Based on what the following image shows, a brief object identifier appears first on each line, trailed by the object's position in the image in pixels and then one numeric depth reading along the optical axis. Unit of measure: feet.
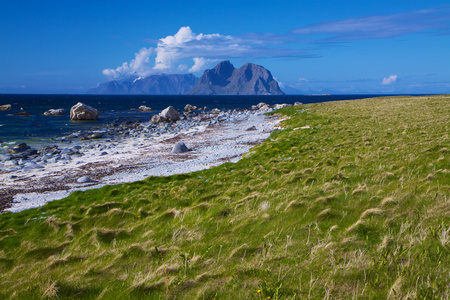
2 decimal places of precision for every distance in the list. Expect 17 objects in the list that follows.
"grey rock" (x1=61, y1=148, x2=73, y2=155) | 92.50
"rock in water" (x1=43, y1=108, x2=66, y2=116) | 230.07
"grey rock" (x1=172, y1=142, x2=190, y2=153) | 83.76
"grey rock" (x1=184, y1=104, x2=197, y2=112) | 283.22
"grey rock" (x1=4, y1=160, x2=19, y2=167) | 77.76
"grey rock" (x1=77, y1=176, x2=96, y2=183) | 57.67
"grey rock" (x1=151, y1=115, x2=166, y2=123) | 187.32
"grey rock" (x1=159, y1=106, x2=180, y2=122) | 192.54
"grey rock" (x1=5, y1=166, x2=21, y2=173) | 70.46
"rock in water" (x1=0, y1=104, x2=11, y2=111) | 275.45
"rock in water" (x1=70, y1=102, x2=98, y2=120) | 193.67
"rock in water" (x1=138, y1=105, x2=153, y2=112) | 291.99
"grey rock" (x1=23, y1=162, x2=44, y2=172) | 71.36
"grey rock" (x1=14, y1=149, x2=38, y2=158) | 89.91
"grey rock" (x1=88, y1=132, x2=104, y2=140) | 126.15
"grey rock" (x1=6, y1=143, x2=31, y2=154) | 96.02
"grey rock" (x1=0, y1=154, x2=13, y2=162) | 85.49
